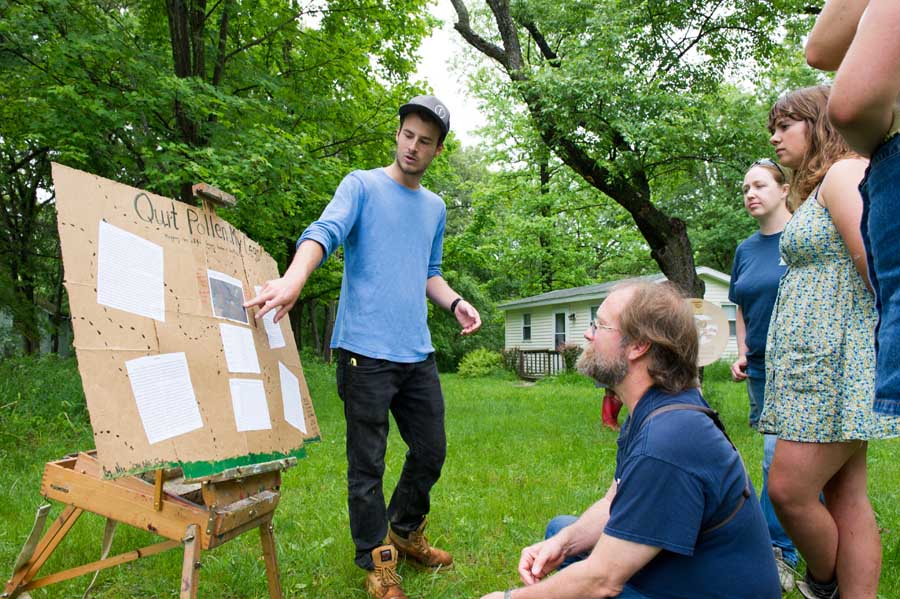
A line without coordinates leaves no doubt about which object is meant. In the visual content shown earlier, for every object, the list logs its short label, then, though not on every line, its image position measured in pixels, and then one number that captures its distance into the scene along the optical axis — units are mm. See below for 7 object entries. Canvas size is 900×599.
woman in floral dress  1996
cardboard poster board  1837
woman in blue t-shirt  2822
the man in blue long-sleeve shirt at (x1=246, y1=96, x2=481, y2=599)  2678
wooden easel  1989
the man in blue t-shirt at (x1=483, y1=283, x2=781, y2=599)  1422
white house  20766
